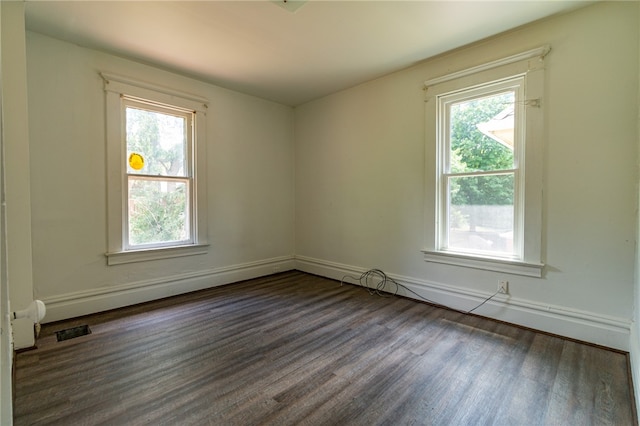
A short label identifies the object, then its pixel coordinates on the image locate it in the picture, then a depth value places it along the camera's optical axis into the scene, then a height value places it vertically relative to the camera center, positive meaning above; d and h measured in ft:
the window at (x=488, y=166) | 8.63 +1.33
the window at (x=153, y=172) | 10.23 +1.31
